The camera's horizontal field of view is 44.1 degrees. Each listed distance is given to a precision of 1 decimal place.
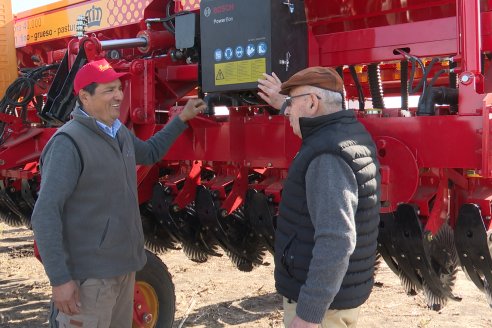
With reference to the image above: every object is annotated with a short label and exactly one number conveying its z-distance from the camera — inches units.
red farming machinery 102.9
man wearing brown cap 69.6
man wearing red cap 89.4
